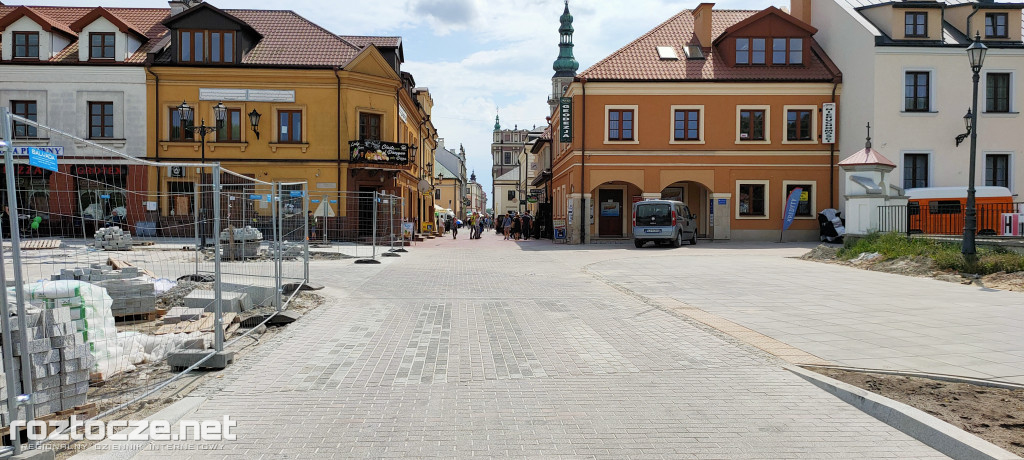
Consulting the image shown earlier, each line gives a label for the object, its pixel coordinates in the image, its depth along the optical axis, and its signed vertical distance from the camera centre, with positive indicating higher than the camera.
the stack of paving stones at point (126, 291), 8.52 -1.01
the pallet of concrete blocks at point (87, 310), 6.08 -0.90
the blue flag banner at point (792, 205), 32.38 +0.52
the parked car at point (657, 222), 27.97 -0.28
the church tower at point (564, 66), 87.88 +19.81
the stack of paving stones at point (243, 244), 9.48 -0.45
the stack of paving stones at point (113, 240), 6.02 -0.25
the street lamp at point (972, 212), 14.52 +0.08
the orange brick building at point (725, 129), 32.50 +4.23
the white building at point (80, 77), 31.22 +6.35
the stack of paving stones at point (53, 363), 4.36 -1.02
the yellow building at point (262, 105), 31.50 +5.16
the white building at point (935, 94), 30.30 +5.52
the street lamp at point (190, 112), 22.28 +3.41
